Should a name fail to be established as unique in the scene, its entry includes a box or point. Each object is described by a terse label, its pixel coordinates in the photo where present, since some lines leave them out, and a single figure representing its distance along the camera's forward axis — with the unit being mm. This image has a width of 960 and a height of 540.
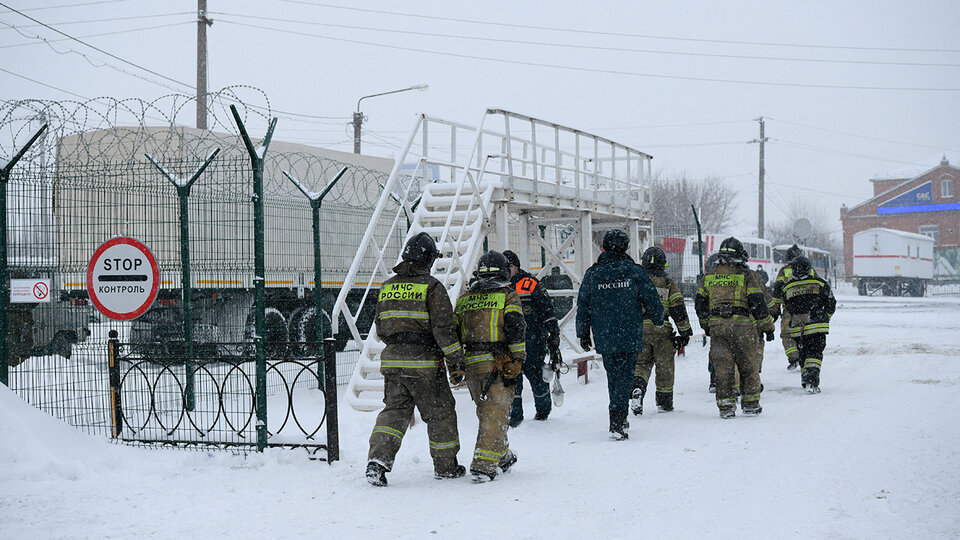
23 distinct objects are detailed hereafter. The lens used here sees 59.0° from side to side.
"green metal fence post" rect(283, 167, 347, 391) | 9992
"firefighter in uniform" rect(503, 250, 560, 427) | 8703
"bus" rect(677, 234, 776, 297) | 34594
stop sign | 7641
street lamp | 28078
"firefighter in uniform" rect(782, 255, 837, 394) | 10648
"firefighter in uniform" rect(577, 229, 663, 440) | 8032
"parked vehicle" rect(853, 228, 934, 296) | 46094
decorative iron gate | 7211
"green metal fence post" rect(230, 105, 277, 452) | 7232
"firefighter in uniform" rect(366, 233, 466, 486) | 6234
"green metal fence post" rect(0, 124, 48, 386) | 8383
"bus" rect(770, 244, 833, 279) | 43088
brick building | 63750
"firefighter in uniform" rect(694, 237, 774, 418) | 9023
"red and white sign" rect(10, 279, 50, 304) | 11711
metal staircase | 9688
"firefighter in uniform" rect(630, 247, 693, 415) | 9188
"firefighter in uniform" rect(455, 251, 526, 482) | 6488
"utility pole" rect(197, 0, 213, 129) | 18766
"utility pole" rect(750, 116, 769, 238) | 41119
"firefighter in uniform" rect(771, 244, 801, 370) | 12047
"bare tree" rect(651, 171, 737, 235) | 64875
